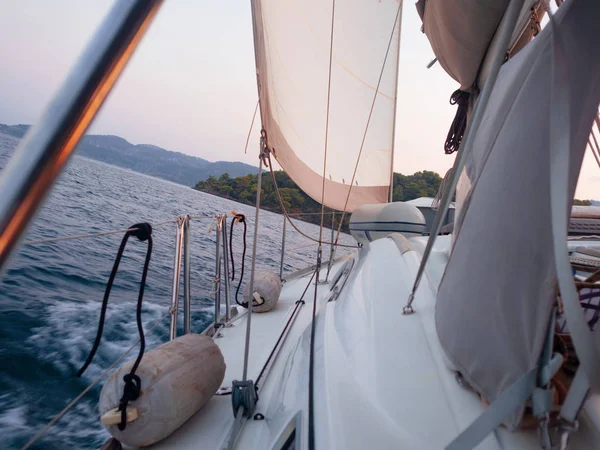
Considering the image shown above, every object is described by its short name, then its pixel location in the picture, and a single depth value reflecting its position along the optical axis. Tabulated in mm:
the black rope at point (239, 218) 2448
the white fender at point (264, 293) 2844
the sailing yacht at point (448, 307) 562
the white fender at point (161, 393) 1243
